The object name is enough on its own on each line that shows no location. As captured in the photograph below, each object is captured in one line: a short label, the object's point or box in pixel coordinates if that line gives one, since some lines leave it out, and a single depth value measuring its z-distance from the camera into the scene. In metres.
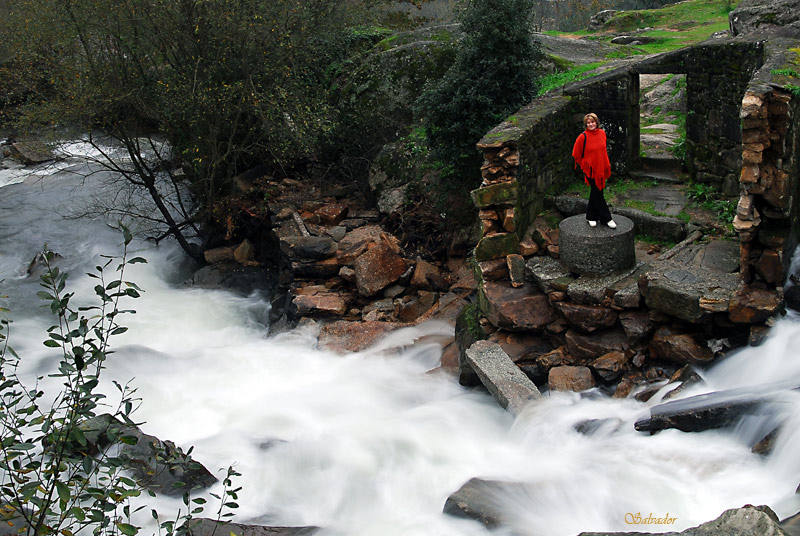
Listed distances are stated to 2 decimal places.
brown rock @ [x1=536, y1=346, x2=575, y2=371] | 8.28
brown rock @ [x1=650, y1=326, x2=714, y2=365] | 7.37
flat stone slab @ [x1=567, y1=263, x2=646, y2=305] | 8.02
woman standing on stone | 8.30
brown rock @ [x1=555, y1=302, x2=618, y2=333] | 8.03
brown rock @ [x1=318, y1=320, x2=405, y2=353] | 10.32
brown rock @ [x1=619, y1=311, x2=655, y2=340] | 7.82
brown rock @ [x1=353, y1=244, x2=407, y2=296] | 11.48
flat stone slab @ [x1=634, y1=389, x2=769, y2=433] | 6.45
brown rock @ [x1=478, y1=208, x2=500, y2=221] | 9.13
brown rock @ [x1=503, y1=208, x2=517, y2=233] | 8.98
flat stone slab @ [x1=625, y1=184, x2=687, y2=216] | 9.34
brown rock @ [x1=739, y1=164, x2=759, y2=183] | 6.75
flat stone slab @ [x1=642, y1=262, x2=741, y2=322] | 7.25
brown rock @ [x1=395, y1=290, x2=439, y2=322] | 11.13
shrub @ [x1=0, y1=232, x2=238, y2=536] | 3.29
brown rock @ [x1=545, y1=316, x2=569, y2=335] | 8.45
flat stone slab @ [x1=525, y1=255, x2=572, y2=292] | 8.53
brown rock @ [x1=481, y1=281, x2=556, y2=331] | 8.58
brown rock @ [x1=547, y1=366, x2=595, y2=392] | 7.85
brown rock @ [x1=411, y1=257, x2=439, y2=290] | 11.53
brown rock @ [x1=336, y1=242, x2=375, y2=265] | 12.21
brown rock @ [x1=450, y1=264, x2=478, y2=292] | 11.22
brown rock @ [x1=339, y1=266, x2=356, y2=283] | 11.89
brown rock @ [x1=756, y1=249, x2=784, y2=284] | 7.11
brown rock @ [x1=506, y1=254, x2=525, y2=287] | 8.98
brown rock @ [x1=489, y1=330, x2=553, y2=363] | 8.57
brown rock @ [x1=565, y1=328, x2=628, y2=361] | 8.01
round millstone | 8.21
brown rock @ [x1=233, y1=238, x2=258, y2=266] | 13.75
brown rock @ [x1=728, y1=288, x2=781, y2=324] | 7.04
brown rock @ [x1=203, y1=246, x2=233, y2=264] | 13.80
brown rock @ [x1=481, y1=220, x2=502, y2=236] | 9.17
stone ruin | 7.05
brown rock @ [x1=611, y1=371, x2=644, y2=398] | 7.61
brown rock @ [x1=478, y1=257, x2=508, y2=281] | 9.17
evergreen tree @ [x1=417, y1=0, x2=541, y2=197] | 10.94
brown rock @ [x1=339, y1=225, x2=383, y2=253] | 12.45
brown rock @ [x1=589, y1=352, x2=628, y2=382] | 7.78
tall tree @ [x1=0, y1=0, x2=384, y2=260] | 12.30
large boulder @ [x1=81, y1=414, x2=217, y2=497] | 6.64
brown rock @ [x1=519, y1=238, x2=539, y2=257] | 9.12
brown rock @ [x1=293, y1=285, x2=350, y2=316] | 11.29
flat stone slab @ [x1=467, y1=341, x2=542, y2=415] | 7.75
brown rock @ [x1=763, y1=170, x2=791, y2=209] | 6.77
